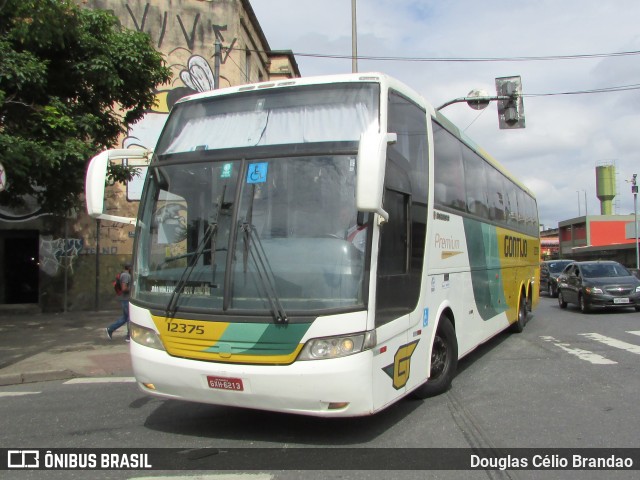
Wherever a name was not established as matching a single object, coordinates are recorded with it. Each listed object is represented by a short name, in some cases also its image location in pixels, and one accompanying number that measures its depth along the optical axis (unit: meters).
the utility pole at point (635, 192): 37.72
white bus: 4.24
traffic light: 13.99
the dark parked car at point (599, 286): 15.17
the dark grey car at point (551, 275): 24.14
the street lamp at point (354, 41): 15.33
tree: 9.02
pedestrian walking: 10.62
